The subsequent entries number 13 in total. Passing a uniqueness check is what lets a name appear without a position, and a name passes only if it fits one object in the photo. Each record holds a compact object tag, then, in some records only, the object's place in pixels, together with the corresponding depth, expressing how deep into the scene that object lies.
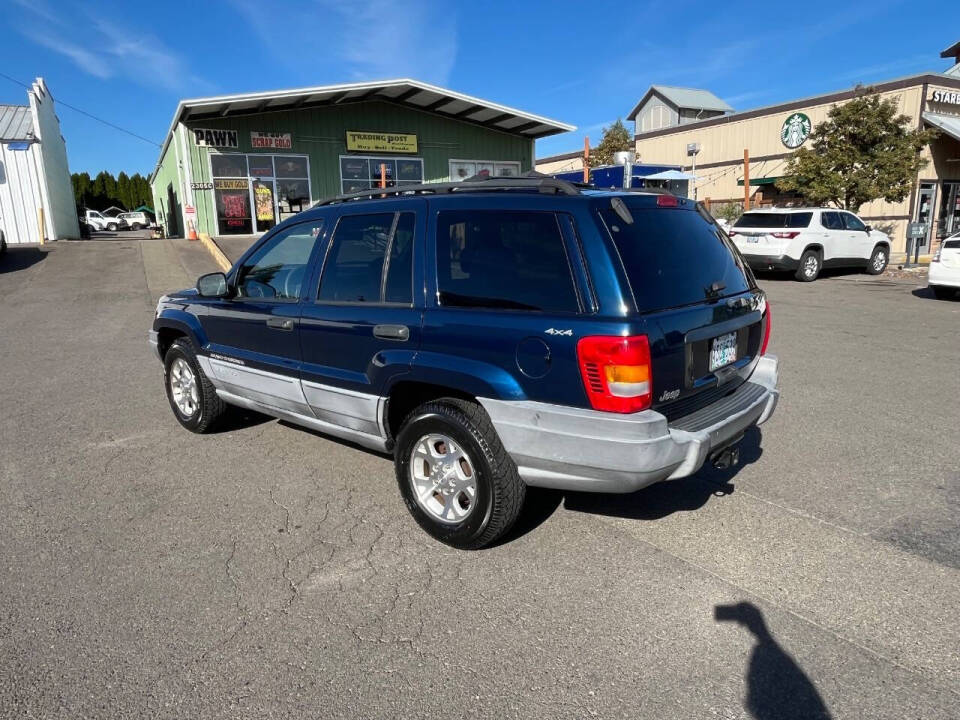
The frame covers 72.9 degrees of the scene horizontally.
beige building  22.94
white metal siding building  22.72
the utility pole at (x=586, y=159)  20.17
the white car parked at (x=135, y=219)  46.25
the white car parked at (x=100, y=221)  43.55
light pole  31.55
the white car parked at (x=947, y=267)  11.73
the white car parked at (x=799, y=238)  15.36
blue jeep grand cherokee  2.87
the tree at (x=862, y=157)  20.19
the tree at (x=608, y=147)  39.59
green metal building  22.28
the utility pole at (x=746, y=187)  20.70
